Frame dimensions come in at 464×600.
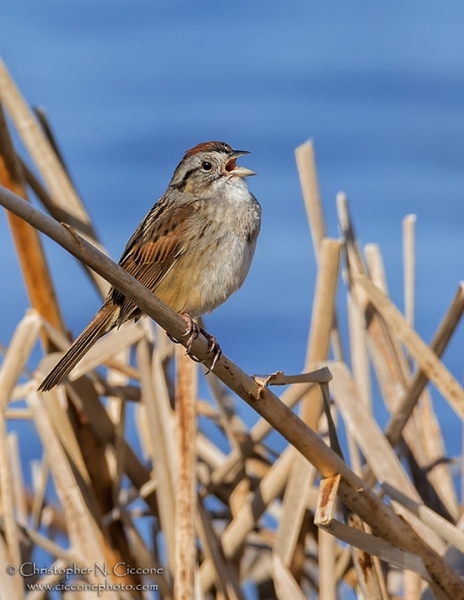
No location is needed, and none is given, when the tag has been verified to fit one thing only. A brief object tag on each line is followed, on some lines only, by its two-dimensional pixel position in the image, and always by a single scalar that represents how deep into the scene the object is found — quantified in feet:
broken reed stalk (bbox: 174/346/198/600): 15.17
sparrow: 16.08
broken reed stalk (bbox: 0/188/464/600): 9.73
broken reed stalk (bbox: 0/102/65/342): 17.56
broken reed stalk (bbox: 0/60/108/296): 18.10
